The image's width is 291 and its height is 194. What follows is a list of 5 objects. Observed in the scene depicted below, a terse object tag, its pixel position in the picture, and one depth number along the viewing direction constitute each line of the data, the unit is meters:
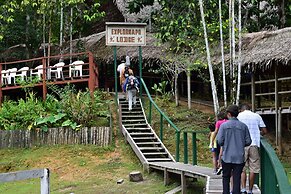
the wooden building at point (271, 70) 14.15
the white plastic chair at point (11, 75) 17.91
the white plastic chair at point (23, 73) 17.68
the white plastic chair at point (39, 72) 16.88
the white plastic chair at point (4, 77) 18.02
